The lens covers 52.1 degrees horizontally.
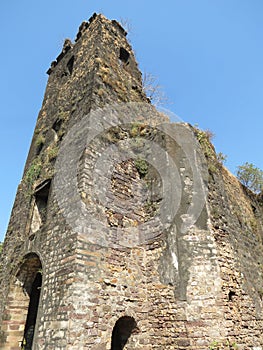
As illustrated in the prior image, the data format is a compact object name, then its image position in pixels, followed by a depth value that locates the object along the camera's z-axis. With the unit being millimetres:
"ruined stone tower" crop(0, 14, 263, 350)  5866
